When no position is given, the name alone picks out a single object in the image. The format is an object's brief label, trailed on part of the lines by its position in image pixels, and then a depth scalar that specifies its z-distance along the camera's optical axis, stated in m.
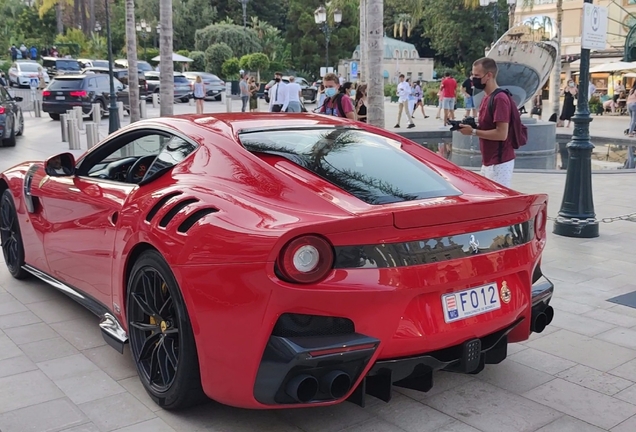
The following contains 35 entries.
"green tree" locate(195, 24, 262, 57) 52.03
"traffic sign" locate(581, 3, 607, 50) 7.29
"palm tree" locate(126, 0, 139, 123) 20.06
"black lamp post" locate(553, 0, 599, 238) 7.61
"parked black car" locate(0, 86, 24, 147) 16.19
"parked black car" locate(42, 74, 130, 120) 24.19
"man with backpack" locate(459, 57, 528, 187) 6.45
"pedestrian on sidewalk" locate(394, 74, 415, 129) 22.89
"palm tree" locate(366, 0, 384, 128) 11.75
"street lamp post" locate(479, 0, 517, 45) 29.66
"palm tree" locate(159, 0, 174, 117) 16.52
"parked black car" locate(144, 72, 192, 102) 34.59
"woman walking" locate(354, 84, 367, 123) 12.73
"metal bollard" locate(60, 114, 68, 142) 16.94
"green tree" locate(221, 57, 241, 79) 46.25
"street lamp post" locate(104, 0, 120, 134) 19.52
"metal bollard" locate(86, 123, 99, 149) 15.26
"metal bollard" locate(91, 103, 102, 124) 22.52
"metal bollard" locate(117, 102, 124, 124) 25.89
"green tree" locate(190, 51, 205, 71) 51.25
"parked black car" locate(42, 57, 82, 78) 40.09
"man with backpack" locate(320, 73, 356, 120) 10.97
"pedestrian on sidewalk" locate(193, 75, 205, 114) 26.16
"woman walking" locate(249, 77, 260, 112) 28.39
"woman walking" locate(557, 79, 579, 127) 23.03
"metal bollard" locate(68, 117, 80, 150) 16.08
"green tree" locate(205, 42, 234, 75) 49.50
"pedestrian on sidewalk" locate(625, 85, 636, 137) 19.94
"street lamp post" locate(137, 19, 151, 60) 51.66
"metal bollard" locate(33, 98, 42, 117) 26.78
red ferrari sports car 2.88
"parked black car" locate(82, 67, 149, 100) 33.28
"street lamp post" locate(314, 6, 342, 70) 33.44
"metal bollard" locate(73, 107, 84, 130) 19.83
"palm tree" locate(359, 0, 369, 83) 24.80
